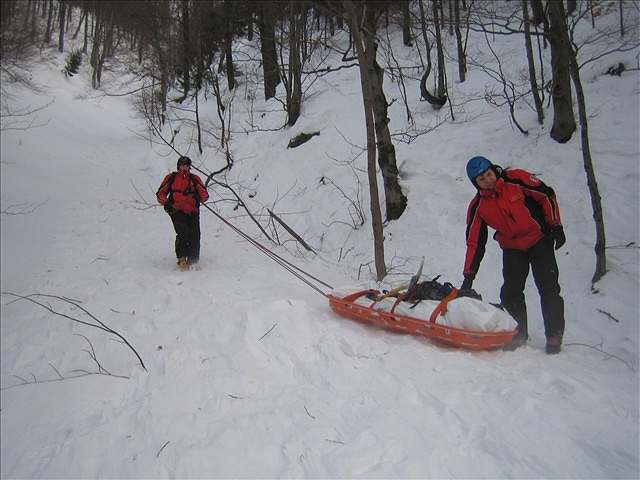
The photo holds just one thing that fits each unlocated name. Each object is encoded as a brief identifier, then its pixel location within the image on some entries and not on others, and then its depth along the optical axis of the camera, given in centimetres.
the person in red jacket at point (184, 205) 644
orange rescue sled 365
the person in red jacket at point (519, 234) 369
